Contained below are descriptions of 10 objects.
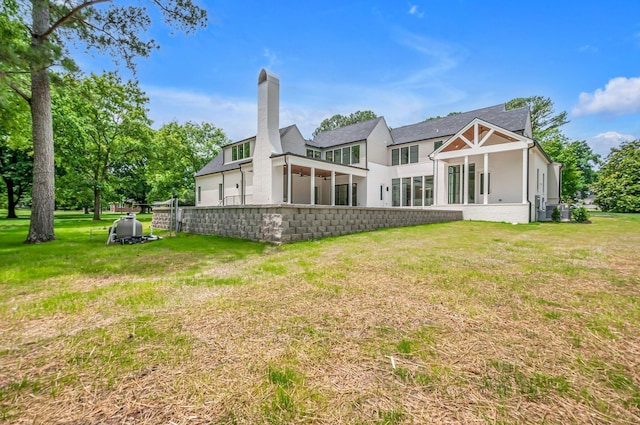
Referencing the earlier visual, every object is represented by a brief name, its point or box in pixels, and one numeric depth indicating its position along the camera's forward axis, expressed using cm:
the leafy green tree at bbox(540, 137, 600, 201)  2619
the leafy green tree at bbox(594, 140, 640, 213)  2823
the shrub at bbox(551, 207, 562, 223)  1559
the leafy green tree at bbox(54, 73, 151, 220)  2012
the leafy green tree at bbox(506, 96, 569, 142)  3334
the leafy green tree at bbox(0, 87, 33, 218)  2342
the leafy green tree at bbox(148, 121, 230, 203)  2783
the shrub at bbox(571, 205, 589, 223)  1554
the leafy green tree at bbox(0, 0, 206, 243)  879
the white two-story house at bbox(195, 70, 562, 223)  1522
